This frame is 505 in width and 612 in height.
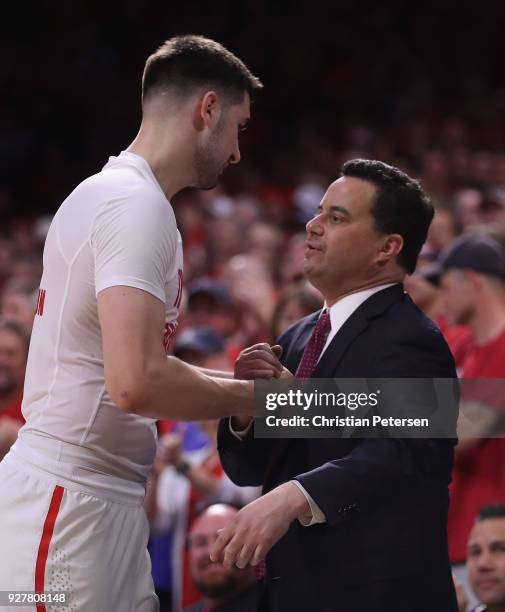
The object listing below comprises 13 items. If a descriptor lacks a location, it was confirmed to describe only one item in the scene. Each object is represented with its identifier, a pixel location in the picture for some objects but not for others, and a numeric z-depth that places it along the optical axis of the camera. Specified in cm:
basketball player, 438
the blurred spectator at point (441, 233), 1188
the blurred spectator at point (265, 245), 1405
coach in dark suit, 462
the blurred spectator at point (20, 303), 1075
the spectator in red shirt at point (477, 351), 769
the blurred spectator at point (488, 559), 691
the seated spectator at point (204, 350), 906
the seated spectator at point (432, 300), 889
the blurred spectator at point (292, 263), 1155
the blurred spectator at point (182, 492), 836
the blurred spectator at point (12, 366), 904
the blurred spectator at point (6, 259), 1588
